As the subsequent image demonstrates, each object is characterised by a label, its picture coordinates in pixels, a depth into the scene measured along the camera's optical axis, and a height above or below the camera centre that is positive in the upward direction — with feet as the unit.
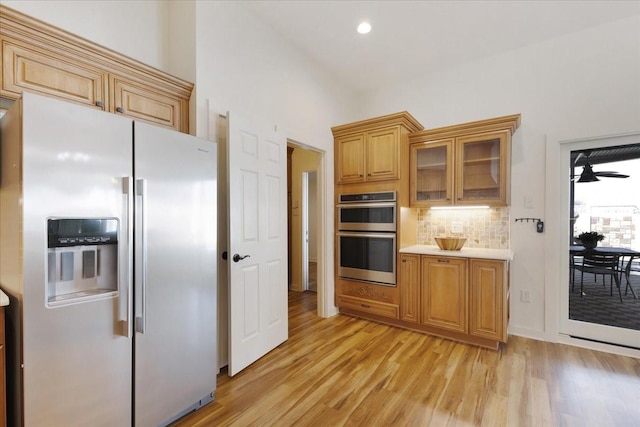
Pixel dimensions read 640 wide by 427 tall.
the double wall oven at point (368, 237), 10.70 -0.99
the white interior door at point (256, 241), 7.49 -0.85
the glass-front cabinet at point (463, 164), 9.63 +1.73
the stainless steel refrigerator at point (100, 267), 4.14 -0.95
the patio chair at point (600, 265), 9.25 -1.75
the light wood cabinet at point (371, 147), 10.66 +2.51
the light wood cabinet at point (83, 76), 4.86 +2.72
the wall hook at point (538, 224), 9.74 -0.41
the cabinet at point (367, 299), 10.68 -3.42
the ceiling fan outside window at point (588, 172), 9.38 +1.30
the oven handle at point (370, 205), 10.68 +0.25
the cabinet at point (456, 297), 8.81 -2.81
